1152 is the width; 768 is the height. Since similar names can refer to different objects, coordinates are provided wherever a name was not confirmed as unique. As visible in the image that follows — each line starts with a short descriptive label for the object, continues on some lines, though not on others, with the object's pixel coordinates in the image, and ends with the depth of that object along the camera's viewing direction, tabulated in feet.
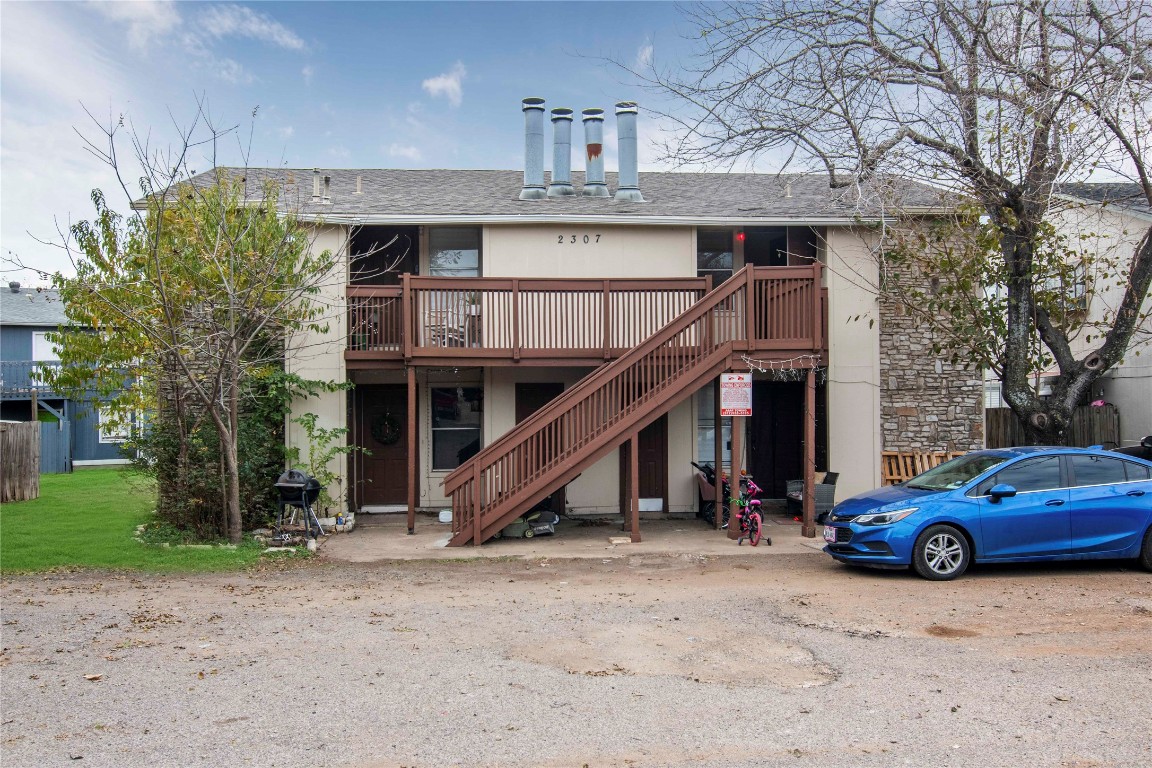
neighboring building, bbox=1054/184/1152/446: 56.08
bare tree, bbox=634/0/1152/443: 36.29
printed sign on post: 40.52
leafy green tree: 37.50
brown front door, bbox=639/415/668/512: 51.03
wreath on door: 51.06
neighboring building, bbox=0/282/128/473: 79.97
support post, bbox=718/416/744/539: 40.55
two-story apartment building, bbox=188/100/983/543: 41.24
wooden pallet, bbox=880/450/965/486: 49.60
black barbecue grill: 41.01
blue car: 30.37
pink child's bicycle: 39.83
